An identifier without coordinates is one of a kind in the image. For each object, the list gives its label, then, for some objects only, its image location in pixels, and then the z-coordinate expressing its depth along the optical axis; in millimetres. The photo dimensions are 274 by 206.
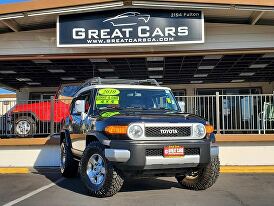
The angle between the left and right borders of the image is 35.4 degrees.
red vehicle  12734
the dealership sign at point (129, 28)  12367
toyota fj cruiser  6609
